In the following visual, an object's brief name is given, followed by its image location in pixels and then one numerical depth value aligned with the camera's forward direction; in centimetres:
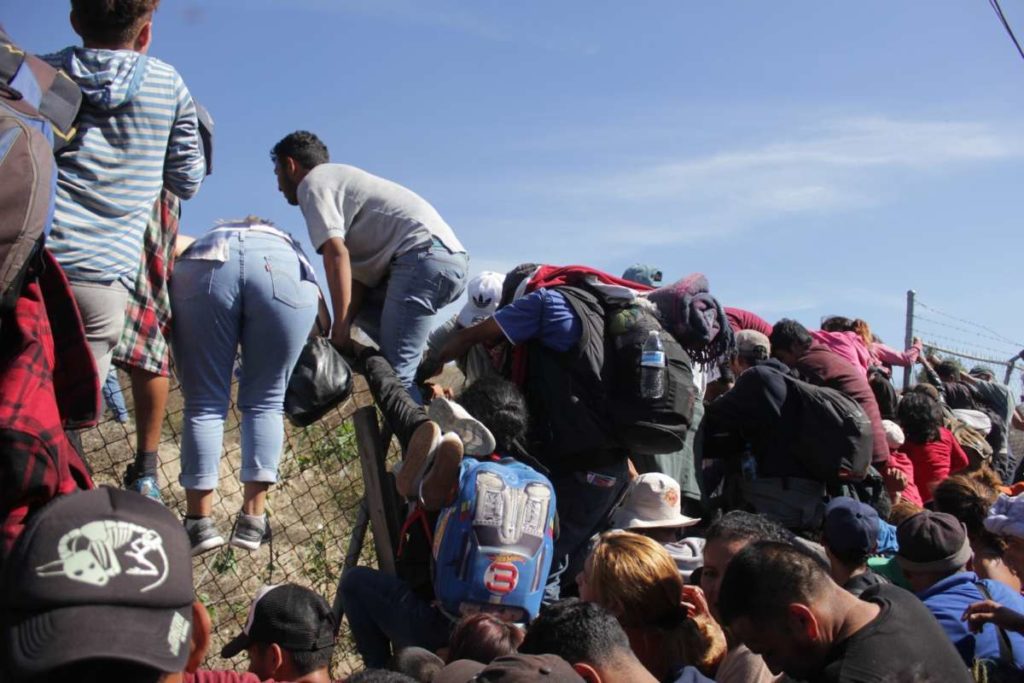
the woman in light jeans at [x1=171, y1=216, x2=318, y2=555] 431
